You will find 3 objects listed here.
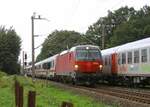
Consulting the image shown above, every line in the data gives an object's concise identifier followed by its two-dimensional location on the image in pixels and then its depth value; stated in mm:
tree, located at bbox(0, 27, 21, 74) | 76312
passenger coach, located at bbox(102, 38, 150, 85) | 32219
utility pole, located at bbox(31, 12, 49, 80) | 50681
